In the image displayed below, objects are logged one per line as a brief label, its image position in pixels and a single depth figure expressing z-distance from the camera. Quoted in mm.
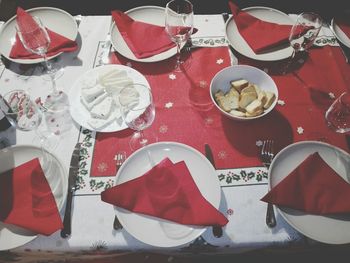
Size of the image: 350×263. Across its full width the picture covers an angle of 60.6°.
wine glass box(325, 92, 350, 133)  1048
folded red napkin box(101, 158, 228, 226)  830
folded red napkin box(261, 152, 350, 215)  851
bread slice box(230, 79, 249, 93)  1088
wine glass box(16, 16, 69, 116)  1087
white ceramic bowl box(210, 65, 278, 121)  1087
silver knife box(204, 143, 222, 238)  981
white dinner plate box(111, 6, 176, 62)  1214
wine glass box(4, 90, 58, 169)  1029
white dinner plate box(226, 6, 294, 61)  1222
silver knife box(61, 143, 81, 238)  854
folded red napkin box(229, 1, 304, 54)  1232
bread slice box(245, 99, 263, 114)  1017
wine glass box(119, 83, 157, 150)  1000
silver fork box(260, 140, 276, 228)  986
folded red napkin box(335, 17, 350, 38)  1302
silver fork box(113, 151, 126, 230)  979
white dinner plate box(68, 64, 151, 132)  1040
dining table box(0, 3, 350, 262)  844
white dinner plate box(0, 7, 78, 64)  1231
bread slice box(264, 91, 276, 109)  1040
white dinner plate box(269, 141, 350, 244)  823
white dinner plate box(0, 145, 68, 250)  811
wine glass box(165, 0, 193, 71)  1162
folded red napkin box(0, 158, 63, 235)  821
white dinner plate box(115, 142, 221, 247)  817
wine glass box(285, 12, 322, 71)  1160
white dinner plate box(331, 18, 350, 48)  1272
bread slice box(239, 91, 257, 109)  1042
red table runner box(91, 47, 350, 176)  1016
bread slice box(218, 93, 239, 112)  1055
